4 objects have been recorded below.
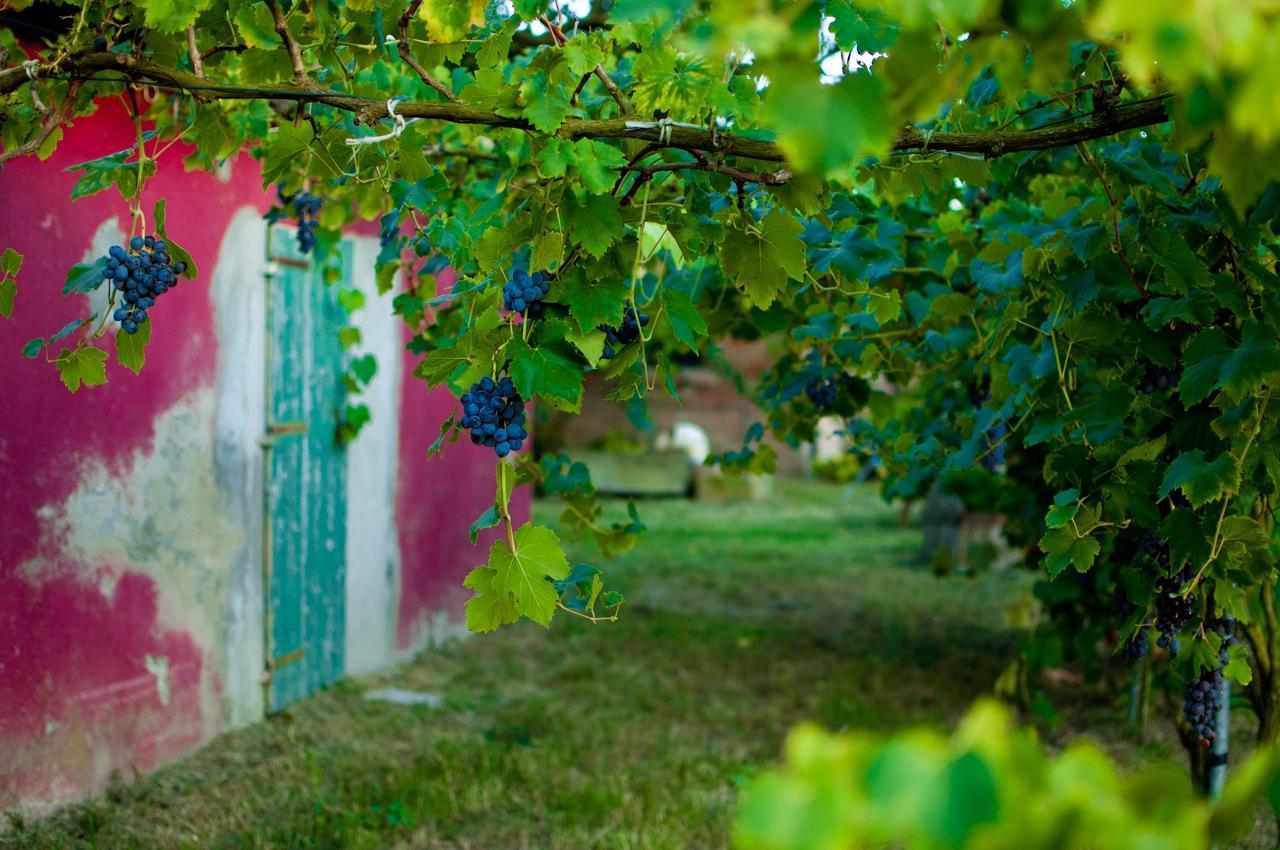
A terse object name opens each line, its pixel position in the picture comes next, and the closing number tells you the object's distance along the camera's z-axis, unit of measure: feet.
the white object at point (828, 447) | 54.90
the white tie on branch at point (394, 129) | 5.42
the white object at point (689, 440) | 51.06
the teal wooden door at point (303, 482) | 15.20
